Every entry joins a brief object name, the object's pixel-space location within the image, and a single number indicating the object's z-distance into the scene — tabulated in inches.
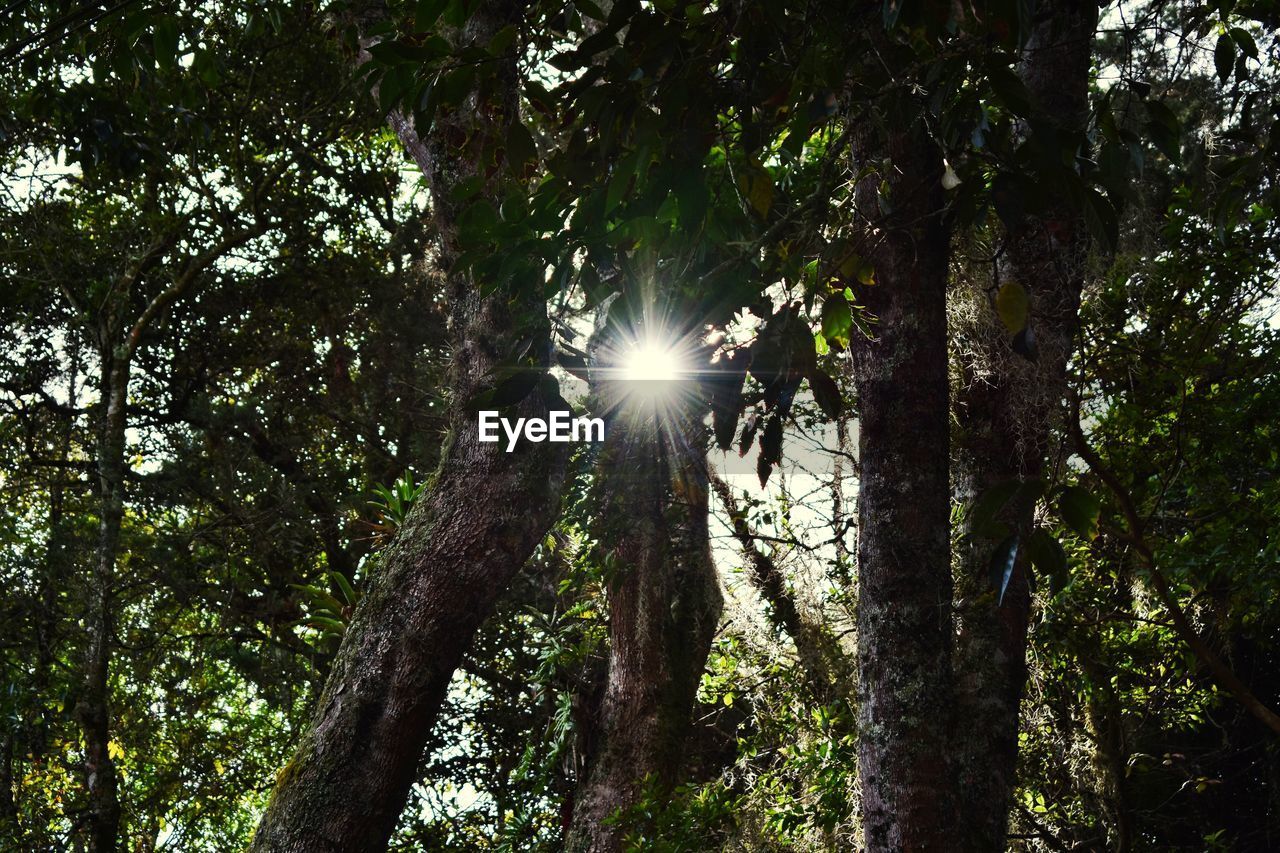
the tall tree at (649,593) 219.5
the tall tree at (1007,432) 127.1
